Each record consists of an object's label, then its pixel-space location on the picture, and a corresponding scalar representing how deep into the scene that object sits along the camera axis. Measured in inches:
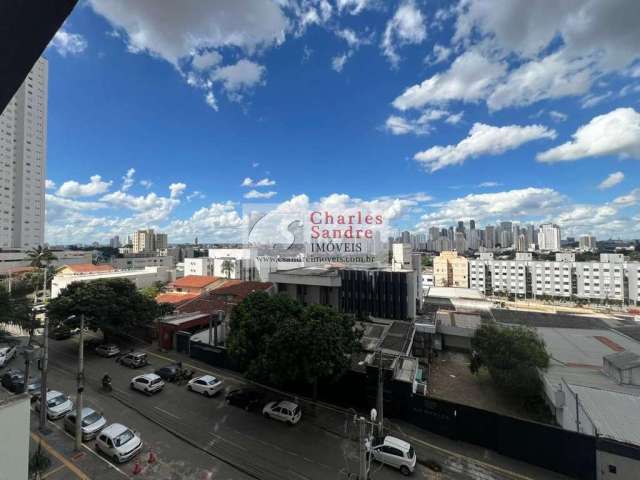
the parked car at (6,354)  711.3
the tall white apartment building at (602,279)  2459.4
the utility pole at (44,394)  408.8
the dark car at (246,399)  534.0
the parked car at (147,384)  580.4
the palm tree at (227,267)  2248.6
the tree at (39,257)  1454.2
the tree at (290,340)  458.3
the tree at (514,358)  598.5
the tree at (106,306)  751.7
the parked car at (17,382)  559.8
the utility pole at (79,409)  402.3
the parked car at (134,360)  709.3
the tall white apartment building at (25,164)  2496.3
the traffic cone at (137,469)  375.5
